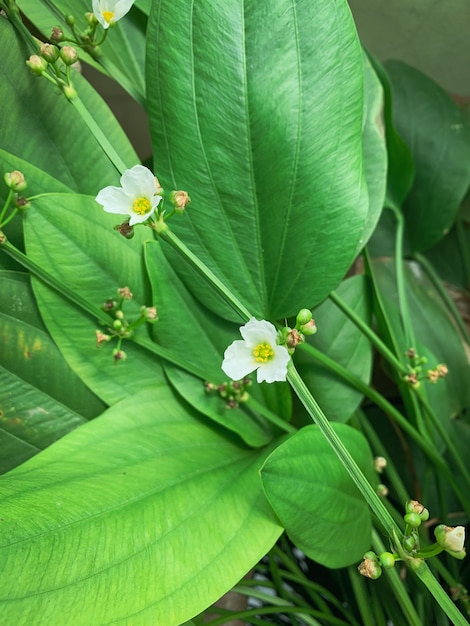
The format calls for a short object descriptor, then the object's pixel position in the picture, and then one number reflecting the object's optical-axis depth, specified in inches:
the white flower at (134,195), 11.2
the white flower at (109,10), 12.5
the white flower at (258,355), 10.3
